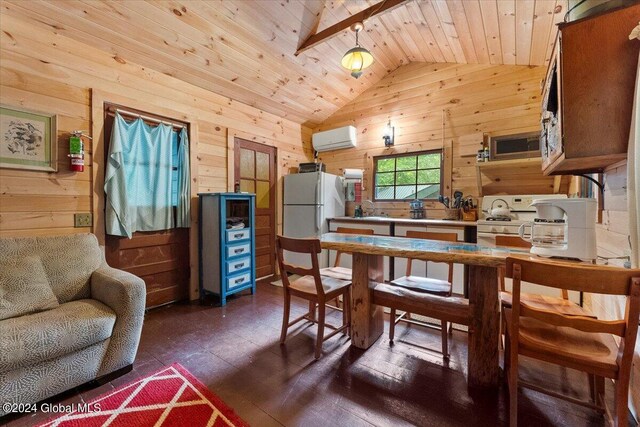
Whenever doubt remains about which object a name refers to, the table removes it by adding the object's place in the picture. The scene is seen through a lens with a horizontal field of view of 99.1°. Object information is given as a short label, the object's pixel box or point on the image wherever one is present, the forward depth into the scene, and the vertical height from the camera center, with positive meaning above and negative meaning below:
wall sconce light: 4.17 +1.15
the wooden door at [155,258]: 2.63 -0.50
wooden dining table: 1.54 -0.39
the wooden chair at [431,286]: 1.95 -0.58
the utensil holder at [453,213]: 3.52 -0.02
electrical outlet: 2.37 -0.09
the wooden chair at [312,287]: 1.85 -0.57
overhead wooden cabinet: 1.22 +0.59
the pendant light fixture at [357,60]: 2.53 +1.42
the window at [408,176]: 3.91 +0.53
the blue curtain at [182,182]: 3.07 +0.32
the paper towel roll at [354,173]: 4.37 +0.61
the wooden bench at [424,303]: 1.74 -0.63
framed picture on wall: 2.04 +0.55
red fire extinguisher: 2.28 +0.49
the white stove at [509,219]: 2.81 -0.08
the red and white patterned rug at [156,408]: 1.40 -1.08
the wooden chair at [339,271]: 2.33 -0.55
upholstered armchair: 1.43 -0.63
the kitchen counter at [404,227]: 3.07 -0.21
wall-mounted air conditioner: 4.40 +1.19
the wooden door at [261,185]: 3.80 +0.37
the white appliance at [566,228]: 1.45 -0.09
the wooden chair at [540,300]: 1.59 -0.57
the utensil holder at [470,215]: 3.35 -0.05
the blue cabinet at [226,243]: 3.05 -0.39
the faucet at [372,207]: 4.38 +0.06
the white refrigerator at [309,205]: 4.01 +0.09
